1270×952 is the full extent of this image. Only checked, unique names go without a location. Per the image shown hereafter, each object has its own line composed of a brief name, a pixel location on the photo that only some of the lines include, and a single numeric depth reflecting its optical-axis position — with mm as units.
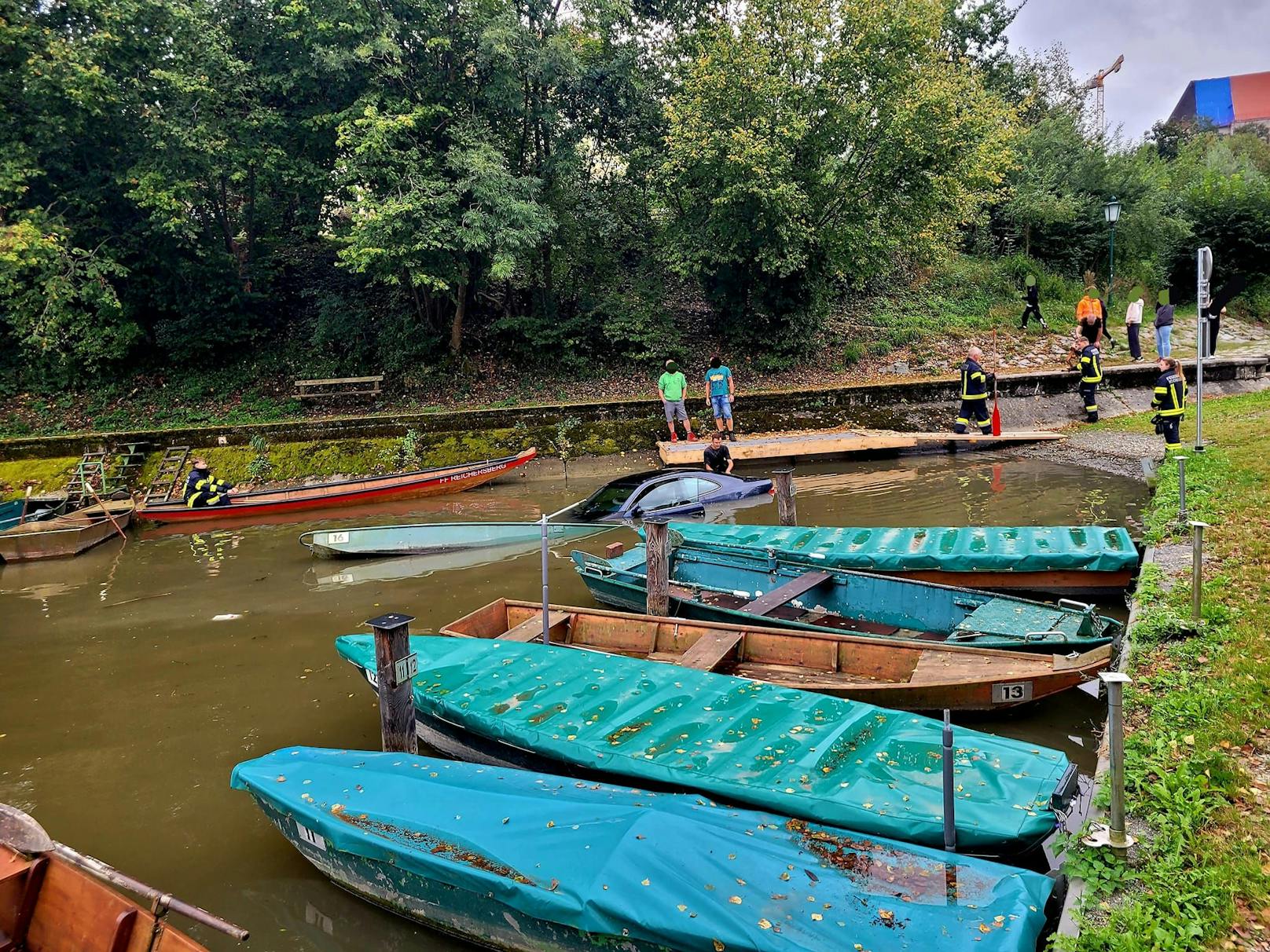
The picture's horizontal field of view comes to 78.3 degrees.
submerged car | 12039
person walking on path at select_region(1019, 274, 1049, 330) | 21828
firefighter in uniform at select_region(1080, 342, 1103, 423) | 16719
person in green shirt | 17016
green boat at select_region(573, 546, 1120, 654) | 6559
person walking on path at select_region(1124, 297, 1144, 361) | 19312
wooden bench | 20453
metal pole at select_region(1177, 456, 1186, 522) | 7708
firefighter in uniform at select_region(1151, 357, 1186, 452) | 11750
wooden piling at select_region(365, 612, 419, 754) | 5203
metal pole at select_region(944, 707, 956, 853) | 3768
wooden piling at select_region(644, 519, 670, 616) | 8156
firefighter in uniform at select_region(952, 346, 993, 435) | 15758
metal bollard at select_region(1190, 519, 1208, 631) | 5500
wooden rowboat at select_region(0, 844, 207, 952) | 3486
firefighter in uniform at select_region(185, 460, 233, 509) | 14406
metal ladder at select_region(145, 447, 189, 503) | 16422
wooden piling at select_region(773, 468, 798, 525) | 10906
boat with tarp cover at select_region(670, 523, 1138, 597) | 8117
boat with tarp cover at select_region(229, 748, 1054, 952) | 3273
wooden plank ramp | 16406
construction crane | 28273
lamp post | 18281
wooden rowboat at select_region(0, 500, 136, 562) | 13445
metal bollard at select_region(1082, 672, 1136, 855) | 3426
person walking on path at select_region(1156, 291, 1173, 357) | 18562
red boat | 14719
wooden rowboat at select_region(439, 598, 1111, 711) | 5738
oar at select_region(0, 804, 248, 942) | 3217
